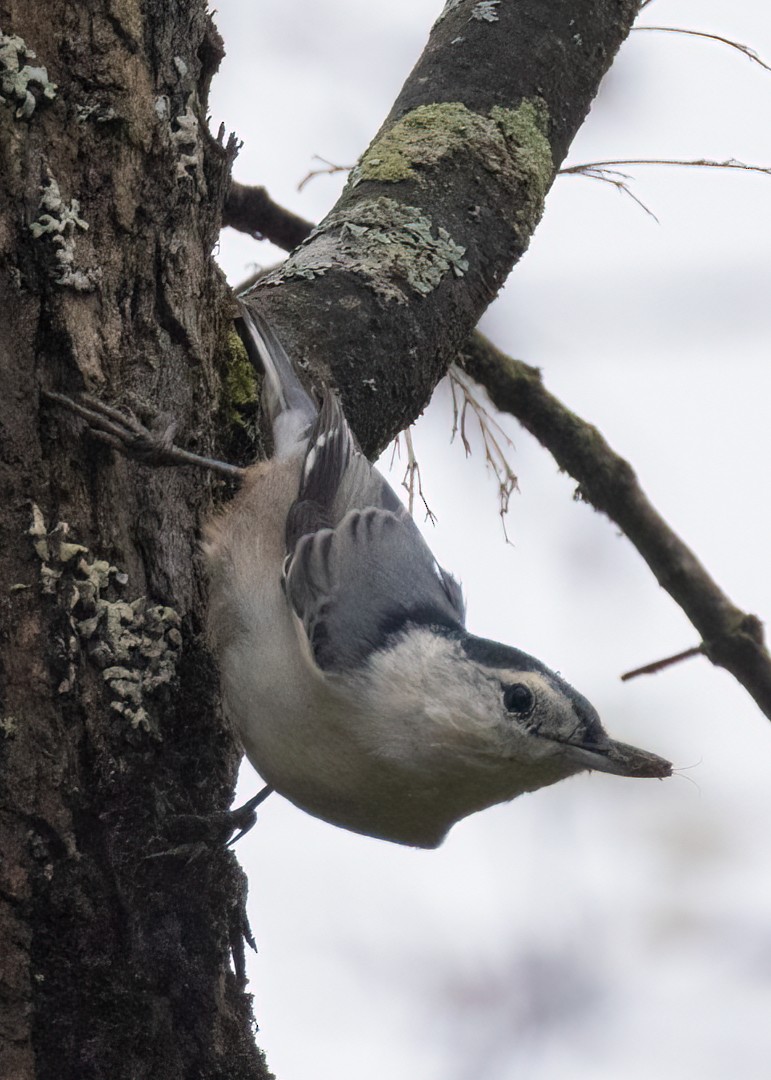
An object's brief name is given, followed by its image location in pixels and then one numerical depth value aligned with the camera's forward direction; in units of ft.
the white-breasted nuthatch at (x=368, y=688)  11.89
